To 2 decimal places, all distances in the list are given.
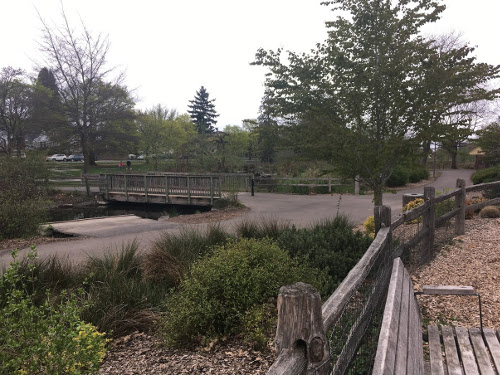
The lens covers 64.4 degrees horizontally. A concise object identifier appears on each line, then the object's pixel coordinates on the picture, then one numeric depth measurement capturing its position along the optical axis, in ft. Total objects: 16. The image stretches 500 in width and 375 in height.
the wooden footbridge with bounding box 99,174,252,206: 60.54
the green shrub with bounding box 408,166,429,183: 84.45
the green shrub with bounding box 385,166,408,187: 77.92
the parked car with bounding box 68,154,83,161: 213.66
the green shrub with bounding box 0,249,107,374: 9.04
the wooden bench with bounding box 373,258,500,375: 6.27
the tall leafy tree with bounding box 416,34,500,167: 26.03
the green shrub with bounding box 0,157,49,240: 33.60
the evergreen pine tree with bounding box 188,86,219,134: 238.27
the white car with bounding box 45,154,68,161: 209.91
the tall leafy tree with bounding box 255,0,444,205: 27.22
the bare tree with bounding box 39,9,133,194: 104.99
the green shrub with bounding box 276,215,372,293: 18.35
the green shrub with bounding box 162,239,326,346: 12.74
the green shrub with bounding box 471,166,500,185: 52.34
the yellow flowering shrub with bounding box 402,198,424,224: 33.26
